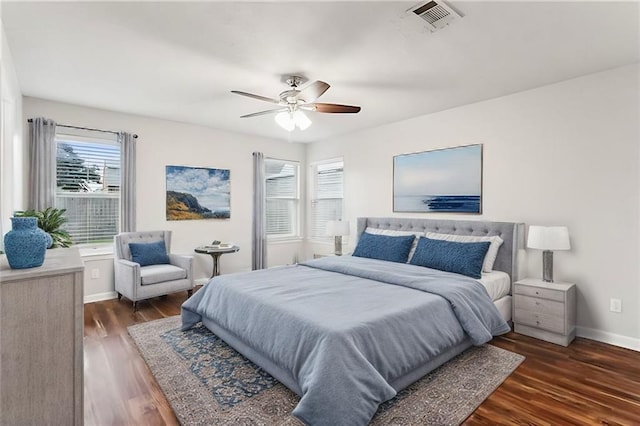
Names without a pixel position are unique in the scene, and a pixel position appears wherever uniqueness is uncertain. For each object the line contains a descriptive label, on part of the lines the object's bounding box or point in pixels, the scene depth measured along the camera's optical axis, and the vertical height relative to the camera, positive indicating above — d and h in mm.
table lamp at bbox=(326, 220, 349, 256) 5332 -290
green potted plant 3139 -155
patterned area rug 2004 -1240
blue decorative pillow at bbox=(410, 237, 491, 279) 3430 -487
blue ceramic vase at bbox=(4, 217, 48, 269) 1460 -158
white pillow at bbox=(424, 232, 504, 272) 3662 -383
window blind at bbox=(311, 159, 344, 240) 6070 +316
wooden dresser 1377 -592
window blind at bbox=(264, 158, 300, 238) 6375 +266
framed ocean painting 4148 +421
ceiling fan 3236 +1031
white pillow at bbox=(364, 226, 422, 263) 4266 -305
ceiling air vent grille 2116 +1324
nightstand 3092 -955
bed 1834 -805
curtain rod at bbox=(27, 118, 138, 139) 3935 +1073
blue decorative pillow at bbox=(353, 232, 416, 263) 4176 -476
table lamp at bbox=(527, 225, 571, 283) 3180 -281
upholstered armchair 4016 -754
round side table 4835 -602
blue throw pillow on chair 4371 -582
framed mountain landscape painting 5090 +280
